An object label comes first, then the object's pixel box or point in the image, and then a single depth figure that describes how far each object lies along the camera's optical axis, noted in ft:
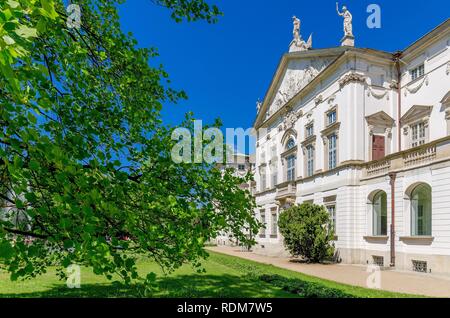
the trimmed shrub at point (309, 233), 76.48
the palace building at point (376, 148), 60.85
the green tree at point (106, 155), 11.46
